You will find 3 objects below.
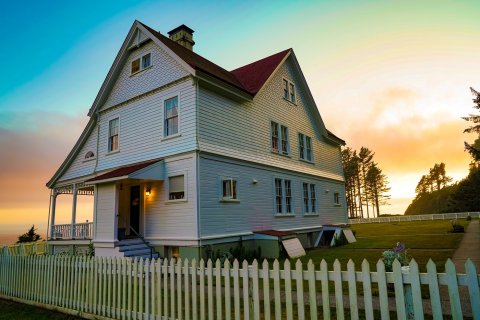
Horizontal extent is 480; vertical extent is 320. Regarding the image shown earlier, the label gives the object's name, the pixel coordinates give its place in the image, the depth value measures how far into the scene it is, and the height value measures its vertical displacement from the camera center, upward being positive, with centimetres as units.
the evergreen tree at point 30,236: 2806 -169
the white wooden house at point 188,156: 1309 +291
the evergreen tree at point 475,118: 3322 +941
